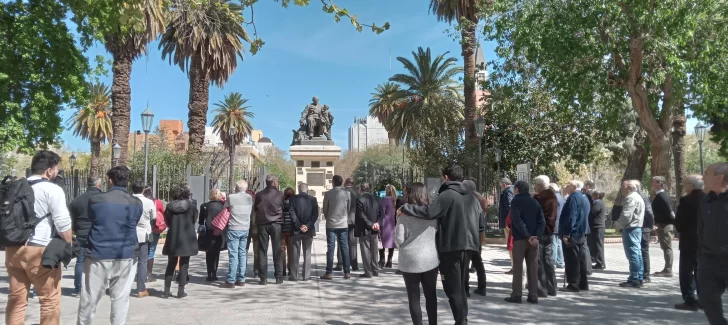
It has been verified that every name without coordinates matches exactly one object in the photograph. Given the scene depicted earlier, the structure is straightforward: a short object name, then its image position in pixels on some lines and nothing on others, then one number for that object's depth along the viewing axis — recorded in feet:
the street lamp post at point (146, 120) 57.47
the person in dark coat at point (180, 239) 25.25
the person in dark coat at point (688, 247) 22.17
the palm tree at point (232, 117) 159.43
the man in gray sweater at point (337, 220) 30.89
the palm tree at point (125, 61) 66.44
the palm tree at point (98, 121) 138.41
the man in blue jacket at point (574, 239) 26.45
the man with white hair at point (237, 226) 27.68
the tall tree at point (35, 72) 41.73
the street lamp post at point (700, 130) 75.31
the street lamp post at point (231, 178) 72.54
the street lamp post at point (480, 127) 56.44
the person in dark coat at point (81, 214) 22.08
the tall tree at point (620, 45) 42.29
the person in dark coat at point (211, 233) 28.86
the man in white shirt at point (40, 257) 15.23
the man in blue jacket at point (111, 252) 15.78
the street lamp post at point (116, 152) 65.59
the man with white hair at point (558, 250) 33.54
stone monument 74.49
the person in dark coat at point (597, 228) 33.40
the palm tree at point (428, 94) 99.76
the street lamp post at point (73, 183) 51.88
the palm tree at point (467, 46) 72.18
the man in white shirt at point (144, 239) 24.72
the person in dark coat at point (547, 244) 25.00
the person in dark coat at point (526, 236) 22.99
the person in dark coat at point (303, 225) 29.66
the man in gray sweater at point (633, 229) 27.45
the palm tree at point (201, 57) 80.48
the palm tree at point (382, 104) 131.34
